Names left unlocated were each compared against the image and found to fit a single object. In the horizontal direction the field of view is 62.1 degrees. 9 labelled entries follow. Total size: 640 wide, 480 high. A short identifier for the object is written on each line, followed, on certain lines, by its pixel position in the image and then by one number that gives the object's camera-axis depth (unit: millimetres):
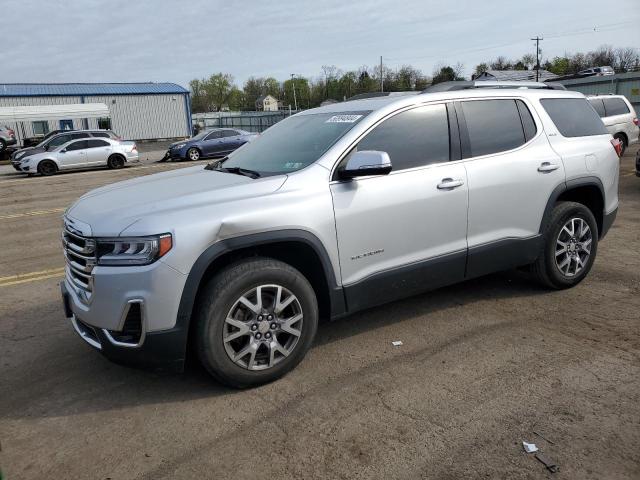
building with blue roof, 39750
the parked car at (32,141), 30469
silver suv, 3104
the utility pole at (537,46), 74125
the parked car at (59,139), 22312
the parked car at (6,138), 29730
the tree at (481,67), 84775
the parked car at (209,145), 24750
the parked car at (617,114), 15377
